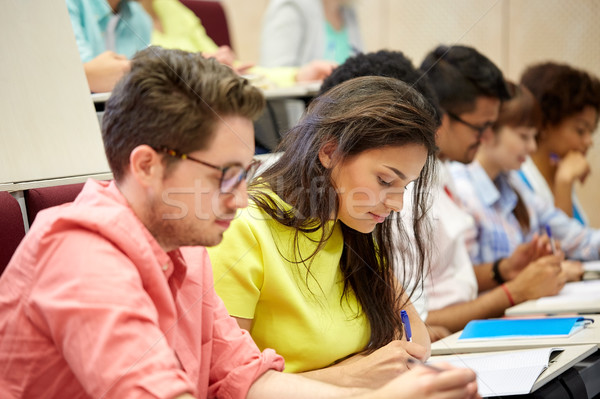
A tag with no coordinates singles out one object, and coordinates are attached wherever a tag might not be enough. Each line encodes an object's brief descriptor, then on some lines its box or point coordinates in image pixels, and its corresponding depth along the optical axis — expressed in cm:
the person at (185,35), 435
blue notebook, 373
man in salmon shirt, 300
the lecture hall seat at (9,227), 332
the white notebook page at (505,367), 340
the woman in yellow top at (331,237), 342
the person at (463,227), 408
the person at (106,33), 374
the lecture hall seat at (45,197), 340
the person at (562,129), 516
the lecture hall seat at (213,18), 491
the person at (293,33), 514
